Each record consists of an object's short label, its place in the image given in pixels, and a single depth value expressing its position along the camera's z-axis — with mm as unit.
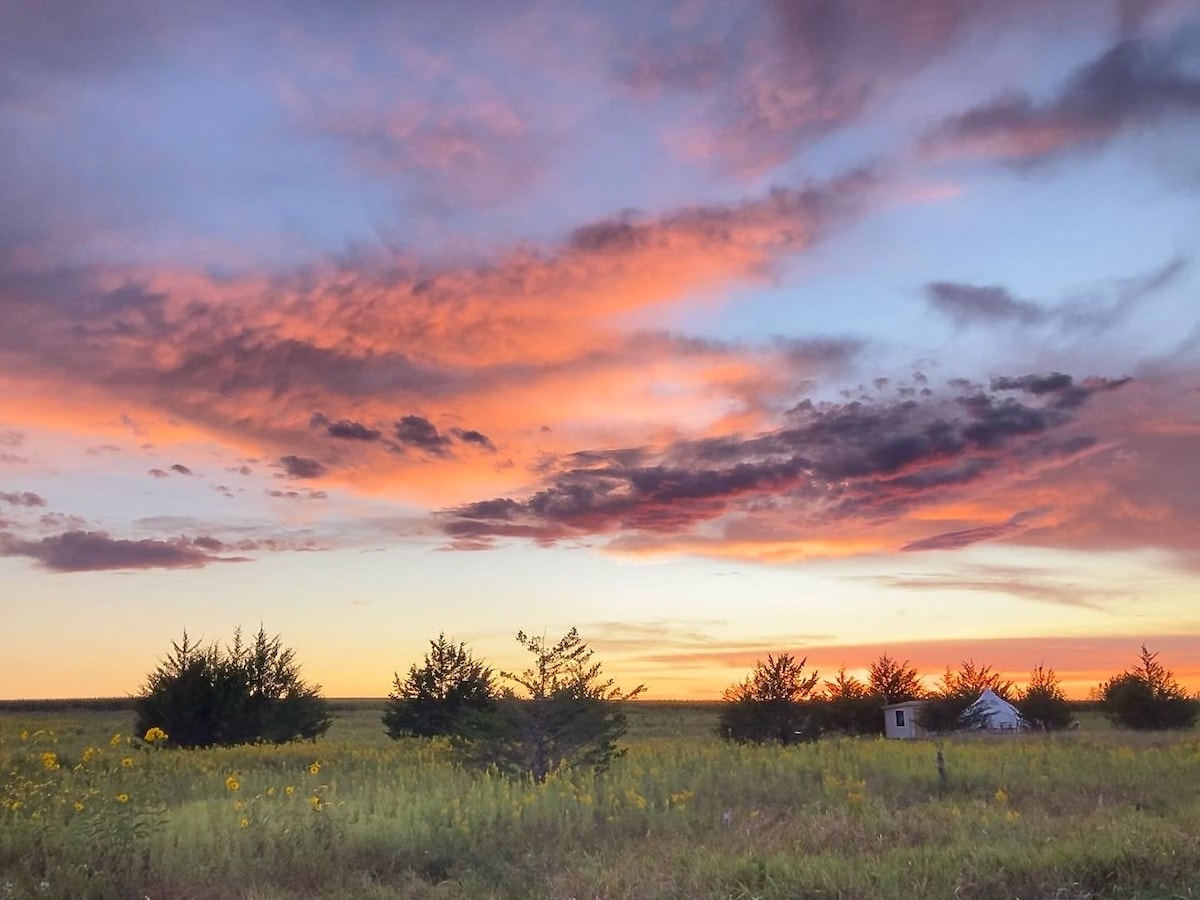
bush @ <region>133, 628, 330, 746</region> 28703
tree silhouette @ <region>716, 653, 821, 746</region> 24766
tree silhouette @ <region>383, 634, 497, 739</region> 29203
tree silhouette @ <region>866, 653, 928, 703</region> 43250
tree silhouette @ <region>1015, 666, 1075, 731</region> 41219
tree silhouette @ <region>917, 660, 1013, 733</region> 38344
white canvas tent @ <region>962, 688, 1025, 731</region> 38469
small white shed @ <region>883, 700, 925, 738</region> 38594
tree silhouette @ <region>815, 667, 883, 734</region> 40031
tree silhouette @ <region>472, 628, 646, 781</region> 16297
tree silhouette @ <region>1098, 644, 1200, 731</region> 38500
